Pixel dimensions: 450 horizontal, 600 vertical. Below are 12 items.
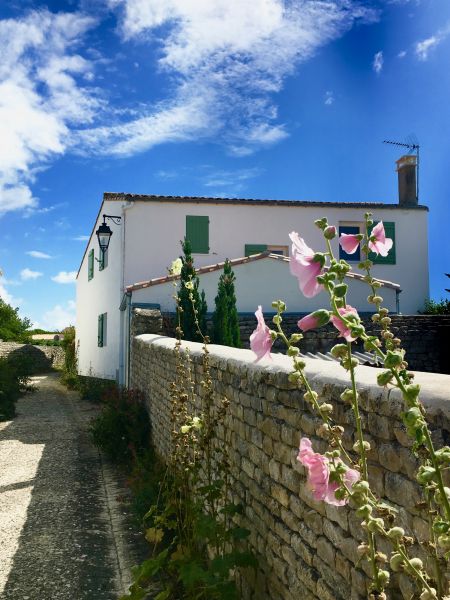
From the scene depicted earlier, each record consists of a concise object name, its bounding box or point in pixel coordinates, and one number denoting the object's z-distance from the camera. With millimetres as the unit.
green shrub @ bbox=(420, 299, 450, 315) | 17714
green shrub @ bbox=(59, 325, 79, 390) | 21328
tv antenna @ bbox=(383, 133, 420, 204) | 20109
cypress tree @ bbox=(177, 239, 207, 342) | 12344
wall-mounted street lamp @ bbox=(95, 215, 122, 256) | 14727
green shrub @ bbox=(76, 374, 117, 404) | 16395
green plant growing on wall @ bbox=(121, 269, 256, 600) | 3520
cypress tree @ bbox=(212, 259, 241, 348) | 12295
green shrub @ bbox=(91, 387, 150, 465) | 9095
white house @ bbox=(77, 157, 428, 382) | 14609
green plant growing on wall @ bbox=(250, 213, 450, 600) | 1403
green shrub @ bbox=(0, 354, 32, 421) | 14023
